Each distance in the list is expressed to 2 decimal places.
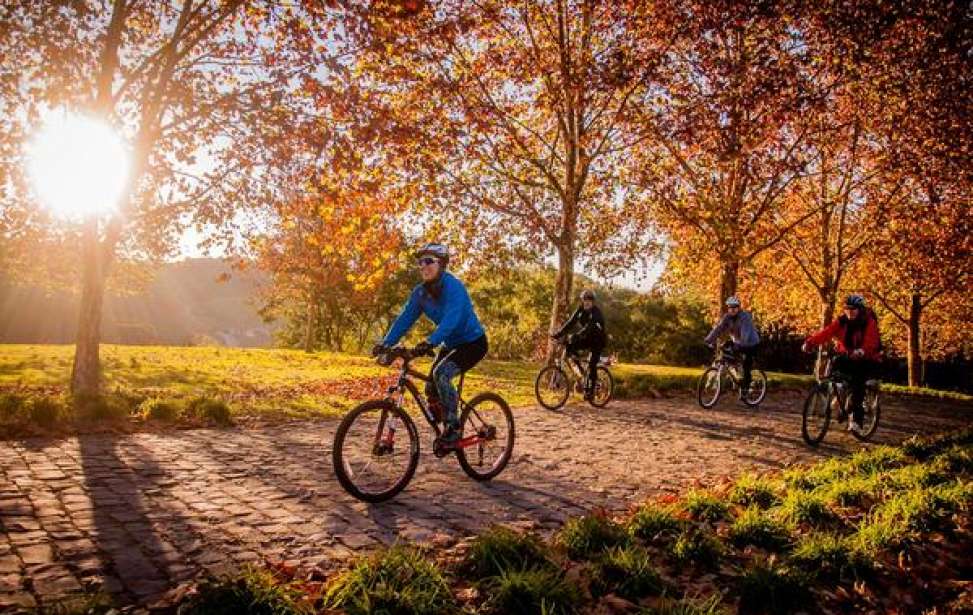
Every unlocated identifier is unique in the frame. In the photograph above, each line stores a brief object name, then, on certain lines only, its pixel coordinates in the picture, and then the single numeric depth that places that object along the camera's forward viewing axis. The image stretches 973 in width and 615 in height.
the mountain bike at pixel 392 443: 5.91
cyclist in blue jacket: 6.48
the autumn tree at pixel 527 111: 14.44
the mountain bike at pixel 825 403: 10.58
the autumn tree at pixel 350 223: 11.90
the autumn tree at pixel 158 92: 10.41
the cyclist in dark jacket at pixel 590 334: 14.07
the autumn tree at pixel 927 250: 22.23
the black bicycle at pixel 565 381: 13.91
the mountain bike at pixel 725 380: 15.25
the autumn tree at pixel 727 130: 13.84
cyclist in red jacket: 10.54
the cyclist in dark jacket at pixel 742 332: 15.43
